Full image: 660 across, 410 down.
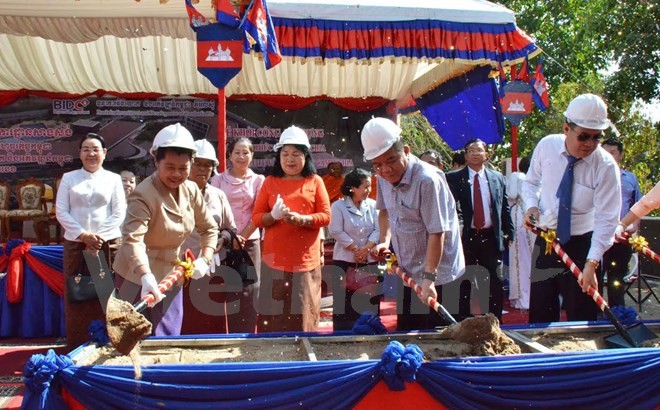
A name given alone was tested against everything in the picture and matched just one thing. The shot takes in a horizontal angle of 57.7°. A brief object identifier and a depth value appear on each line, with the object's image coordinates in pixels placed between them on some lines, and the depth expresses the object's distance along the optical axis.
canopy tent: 5.66
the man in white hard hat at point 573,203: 3.19
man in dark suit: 4.69
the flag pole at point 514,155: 6.75
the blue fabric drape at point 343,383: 2.23
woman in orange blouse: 3.86
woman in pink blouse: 4.34
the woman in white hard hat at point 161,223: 2.83
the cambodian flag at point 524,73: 6.89
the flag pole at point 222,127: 5.05
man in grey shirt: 2.89
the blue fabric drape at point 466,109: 7.35
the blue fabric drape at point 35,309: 5.06
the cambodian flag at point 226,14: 4.68
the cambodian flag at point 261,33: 4.75
